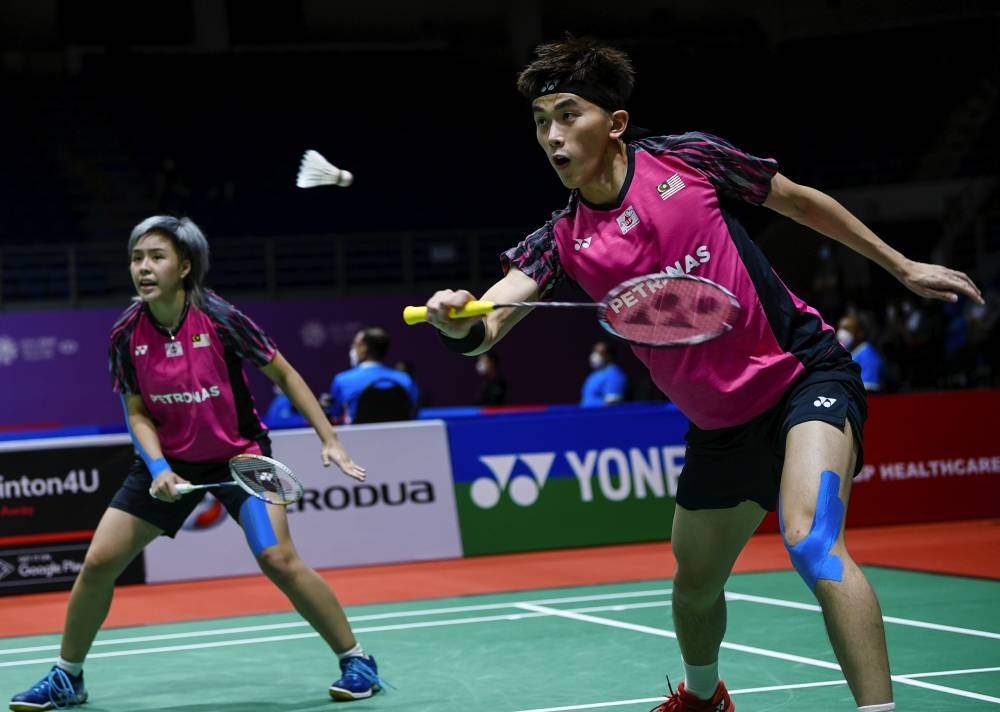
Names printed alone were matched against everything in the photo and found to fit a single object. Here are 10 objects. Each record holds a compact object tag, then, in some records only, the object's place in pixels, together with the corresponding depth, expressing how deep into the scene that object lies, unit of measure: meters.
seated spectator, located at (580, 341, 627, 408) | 14.16
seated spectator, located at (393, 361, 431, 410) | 15.09
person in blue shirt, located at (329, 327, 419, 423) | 10.21
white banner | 9.24
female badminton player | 5.16
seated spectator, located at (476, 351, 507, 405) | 15.62
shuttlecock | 4.50
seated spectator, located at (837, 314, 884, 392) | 11.66
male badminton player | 3.53
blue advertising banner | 9.77
